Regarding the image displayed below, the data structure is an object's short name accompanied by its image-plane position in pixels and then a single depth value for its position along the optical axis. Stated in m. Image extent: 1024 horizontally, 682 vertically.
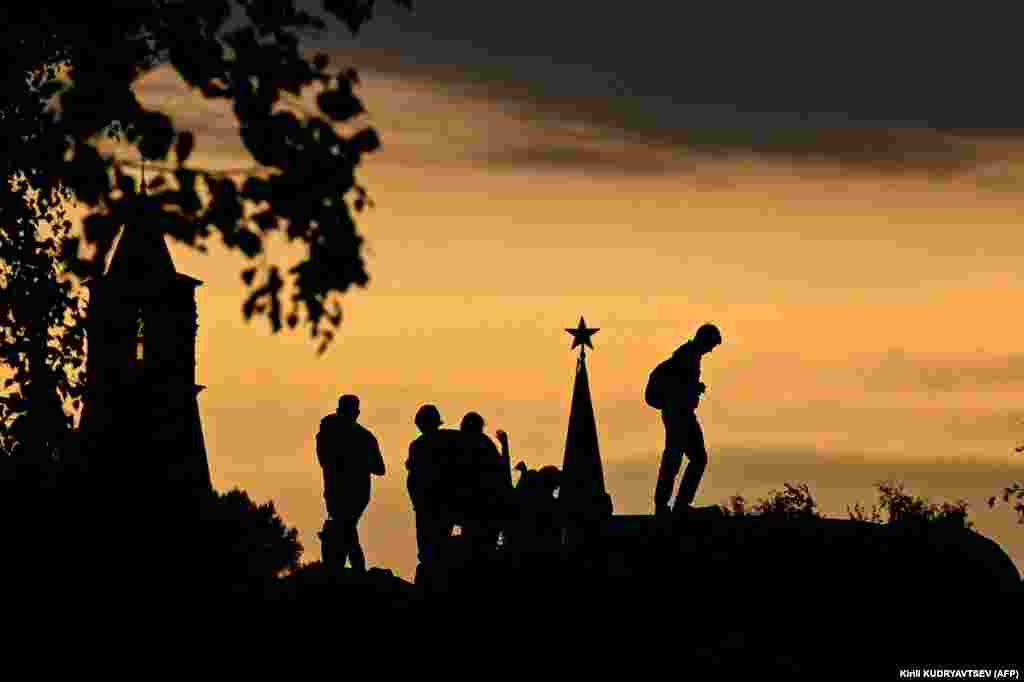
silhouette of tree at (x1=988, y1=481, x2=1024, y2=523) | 60.28
